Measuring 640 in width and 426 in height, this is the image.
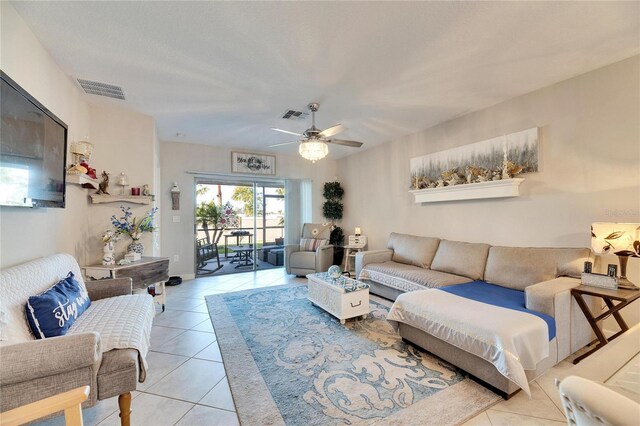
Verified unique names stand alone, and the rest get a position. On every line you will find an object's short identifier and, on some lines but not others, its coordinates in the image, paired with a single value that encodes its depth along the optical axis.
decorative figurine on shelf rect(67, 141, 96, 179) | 2.60
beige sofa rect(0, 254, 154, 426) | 1.17
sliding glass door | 5.45
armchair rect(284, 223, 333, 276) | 5.11
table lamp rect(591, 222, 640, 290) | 2.06
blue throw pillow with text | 1.49
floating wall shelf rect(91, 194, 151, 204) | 3.22
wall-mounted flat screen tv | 1.50
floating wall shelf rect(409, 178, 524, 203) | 3.11
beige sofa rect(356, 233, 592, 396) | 2.03
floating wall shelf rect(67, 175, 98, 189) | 2.57
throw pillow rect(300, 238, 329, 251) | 5.34
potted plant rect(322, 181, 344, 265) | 6.07
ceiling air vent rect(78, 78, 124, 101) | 2.72
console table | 2.85
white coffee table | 2.94
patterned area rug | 1.65
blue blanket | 2.02
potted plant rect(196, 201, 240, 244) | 5.39
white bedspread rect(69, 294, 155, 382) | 1.56
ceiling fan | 2.99
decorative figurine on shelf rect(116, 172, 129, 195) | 3.40
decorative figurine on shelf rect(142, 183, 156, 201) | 3.54
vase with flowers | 3.18
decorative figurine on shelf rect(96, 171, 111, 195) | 3.28
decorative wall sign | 5.45
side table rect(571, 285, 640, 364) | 2.00
